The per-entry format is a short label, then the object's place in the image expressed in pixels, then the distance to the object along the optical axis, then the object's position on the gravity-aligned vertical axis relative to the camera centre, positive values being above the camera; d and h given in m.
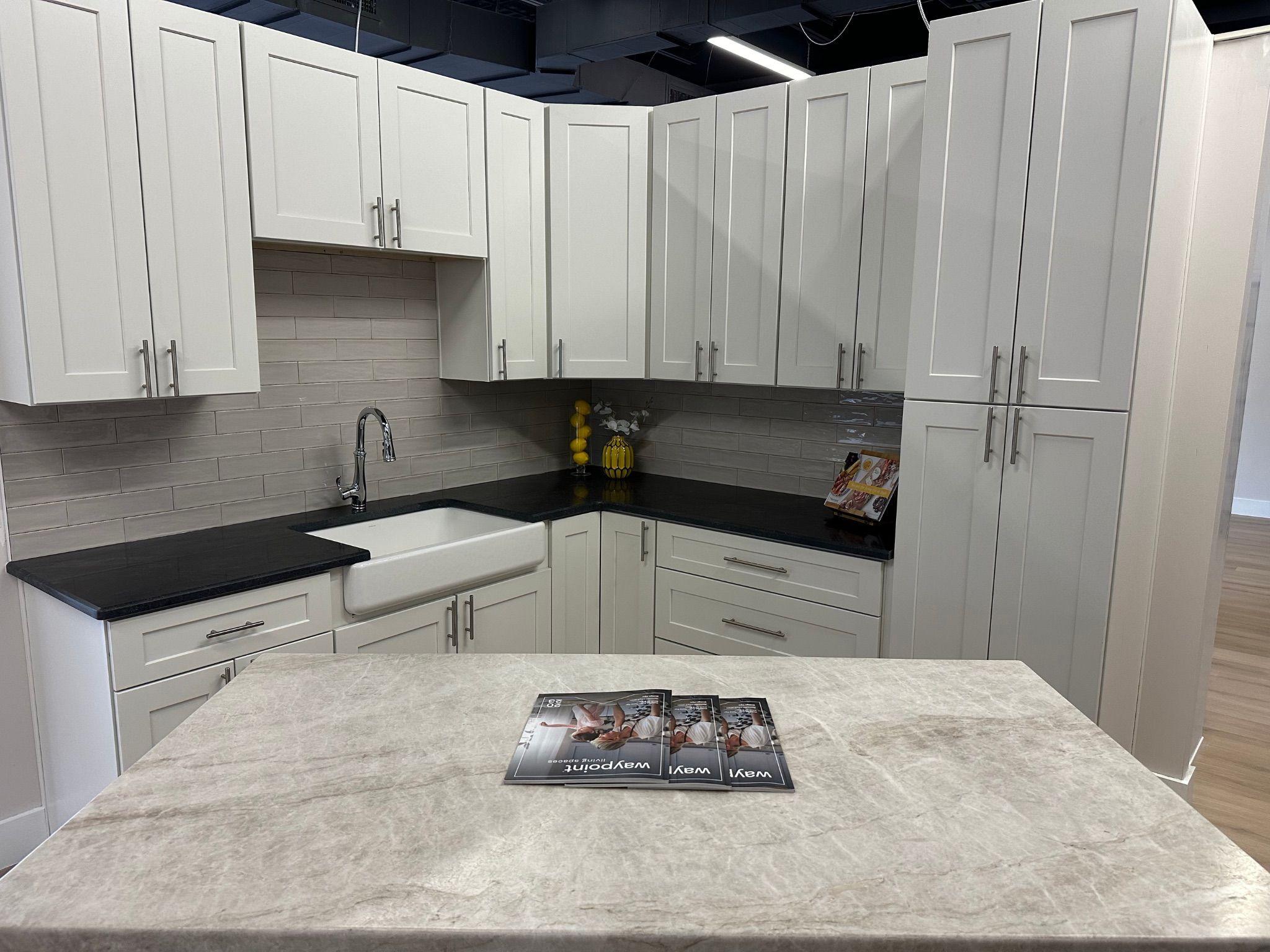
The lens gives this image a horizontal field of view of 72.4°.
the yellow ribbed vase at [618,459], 4.08 -0.47
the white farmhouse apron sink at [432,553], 2.72 -0.69
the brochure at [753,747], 1.28 -0.61
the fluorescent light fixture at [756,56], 4.40 +1.61
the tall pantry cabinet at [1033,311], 2.38 +0.16
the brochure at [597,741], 1.29 -0.61
